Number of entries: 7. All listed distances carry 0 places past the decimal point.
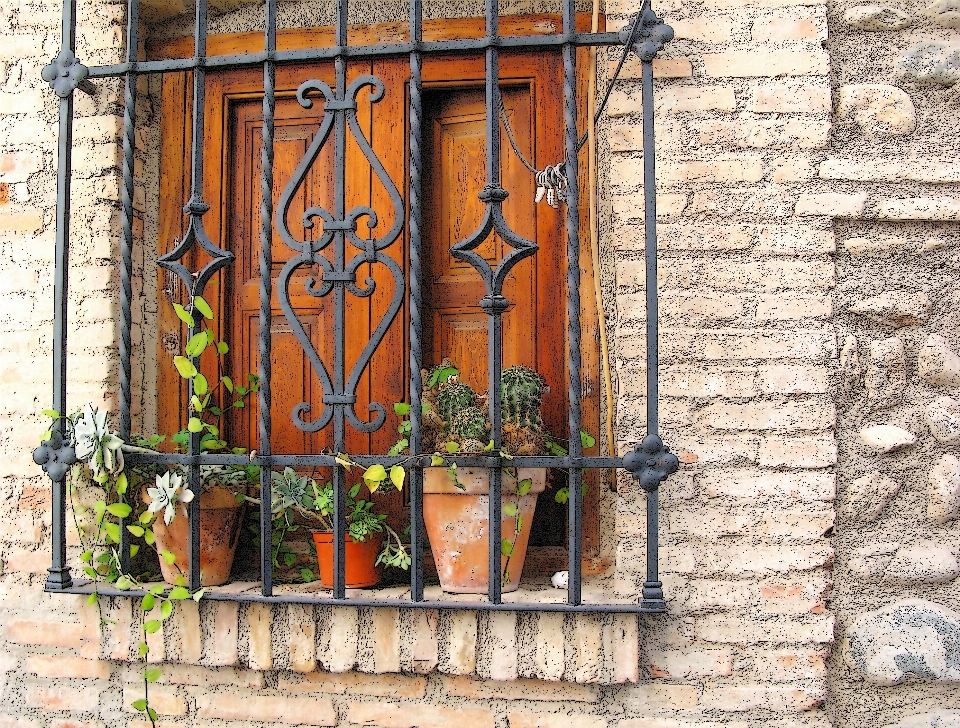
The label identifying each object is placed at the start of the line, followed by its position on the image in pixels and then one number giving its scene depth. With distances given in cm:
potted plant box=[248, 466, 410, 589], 204
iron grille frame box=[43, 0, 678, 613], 180
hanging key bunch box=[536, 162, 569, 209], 211
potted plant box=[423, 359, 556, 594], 190
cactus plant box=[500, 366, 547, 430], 196
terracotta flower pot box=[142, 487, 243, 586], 204
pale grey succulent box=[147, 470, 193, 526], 193
